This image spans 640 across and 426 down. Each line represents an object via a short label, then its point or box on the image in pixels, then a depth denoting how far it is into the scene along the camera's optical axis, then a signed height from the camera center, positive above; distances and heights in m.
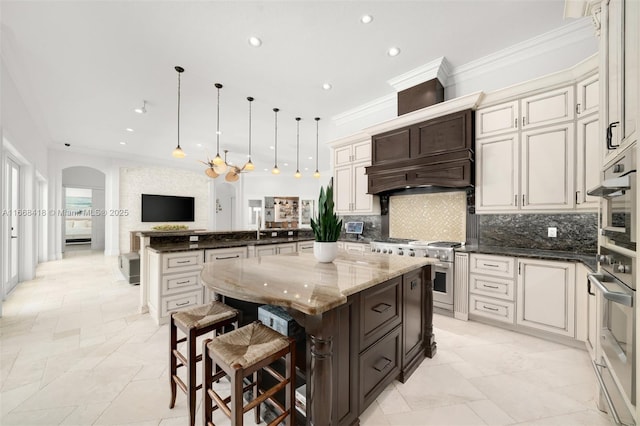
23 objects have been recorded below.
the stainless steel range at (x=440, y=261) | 2.96 -0.58
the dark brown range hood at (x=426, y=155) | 3.04 +0.78
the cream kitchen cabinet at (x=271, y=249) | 3.67 -0.59
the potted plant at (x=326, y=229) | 1.71 -0.12
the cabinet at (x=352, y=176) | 4.22 +0.65
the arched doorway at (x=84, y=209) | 8.98 +0.06
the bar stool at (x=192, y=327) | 1.35 -0.69
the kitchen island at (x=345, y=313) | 1.15 -0.59
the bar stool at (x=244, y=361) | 1.02 -0.66
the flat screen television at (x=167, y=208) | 8.26 +0.10
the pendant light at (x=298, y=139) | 5.22 +1.89
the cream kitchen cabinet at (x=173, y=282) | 2.80 -0.84
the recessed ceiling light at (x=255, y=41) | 2.75 +1.91
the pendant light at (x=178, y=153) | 3.92 +0.93
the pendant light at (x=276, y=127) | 4.65 +1.91
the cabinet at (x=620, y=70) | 1.07 +0.71
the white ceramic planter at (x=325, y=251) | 1.81 -0.29
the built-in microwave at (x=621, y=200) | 1.05 +0.07
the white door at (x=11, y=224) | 3.71 -0.21
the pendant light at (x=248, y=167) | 5.00 +0.90
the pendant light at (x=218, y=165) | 4.46 +0.87
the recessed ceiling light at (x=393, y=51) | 2.92 +1.93
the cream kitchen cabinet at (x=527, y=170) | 2.56 +0.48
